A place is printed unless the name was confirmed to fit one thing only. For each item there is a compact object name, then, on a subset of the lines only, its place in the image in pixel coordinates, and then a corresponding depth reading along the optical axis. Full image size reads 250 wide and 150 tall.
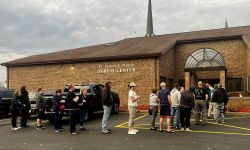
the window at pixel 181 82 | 18.92
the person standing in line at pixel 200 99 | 9.13
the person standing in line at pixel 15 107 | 8.99
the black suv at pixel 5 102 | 12.71
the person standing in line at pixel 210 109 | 10.56
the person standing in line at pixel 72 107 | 7.92
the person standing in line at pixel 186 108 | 8.44
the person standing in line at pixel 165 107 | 7.98
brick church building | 16.73
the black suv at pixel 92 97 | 10.37
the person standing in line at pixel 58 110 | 8.44
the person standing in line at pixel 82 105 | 8.48
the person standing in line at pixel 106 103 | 7.85
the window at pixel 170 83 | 18.40
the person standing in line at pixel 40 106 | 8.94
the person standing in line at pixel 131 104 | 7.76
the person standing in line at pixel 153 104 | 8.33
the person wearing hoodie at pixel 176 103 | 8.48
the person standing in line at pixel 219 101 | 9.52
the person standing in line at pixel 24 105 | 9.13
